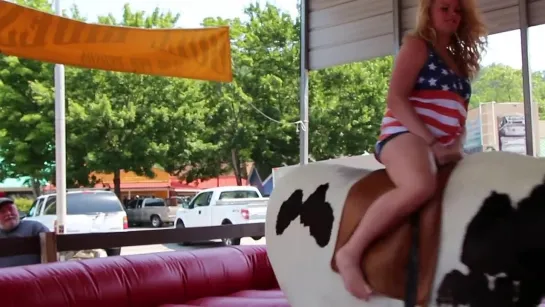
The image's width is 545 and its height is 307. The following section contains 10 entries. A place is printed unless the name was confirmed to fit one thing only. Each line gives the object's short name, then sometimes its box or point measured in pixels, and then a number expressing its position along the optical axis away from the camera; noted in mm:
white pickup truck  13348
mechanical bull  1773
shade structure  6238
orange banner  4027
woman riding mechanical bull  1978
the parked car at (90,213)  11181
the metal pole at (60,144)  10086
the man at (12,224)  5281
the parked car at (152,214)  19469
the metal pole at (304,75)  8227
